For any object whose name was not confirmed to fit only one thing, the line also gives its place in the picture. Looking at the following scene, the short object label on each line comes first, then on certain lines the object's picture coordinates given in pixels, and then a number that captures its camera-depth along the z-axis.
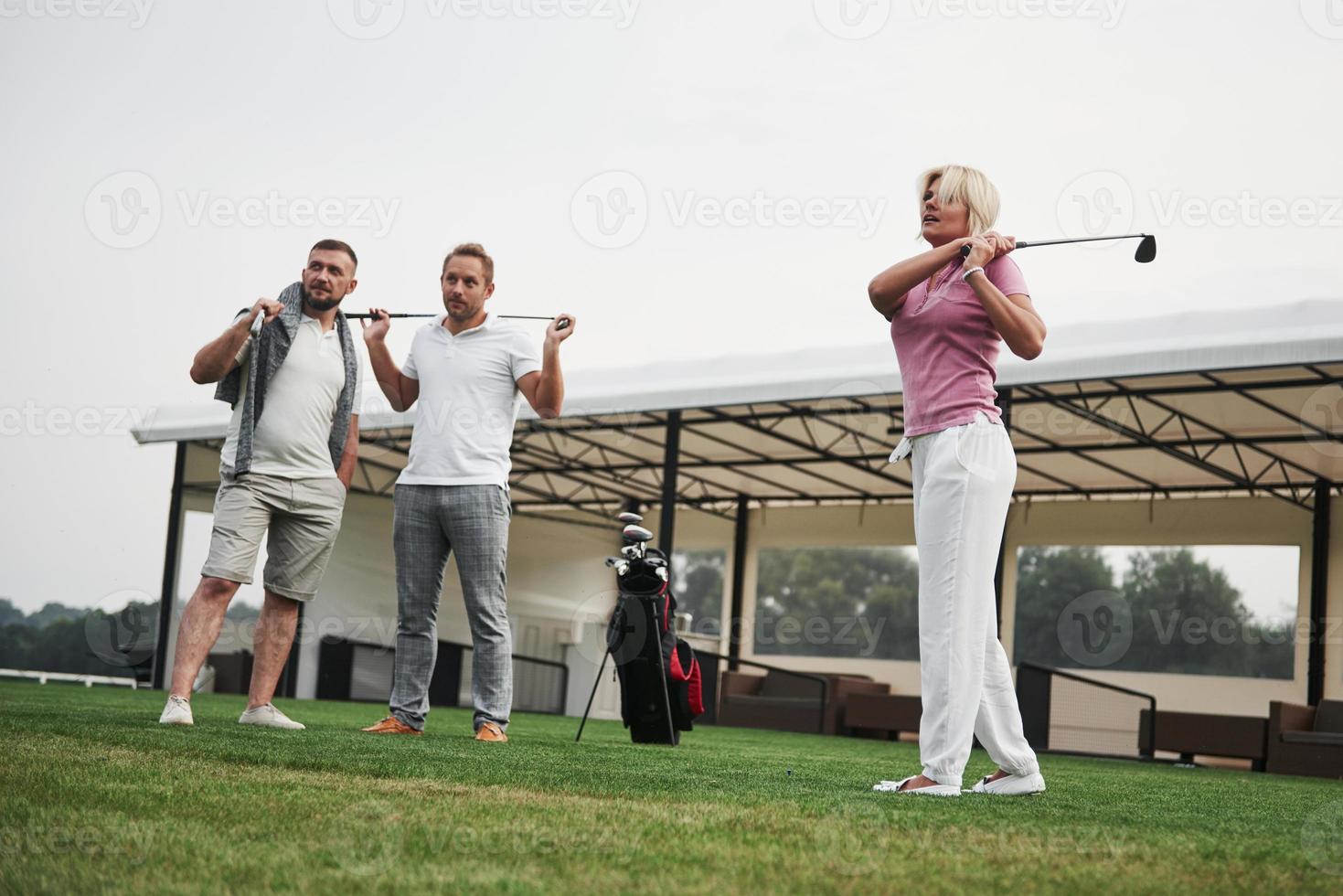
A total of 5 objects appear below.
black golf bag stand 5.56
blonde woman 3.01
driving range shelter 10.71
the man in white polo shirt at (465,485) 4.62
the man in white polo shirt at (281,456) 4.27
